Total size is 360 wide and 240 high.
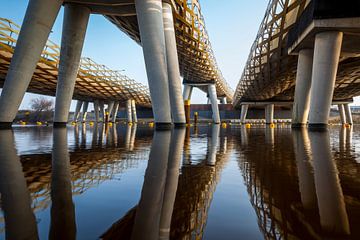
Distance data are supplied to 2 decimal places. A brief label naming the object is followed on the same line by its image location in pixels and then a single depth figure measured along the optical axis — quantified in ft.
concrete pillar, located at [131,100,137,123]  221.87
